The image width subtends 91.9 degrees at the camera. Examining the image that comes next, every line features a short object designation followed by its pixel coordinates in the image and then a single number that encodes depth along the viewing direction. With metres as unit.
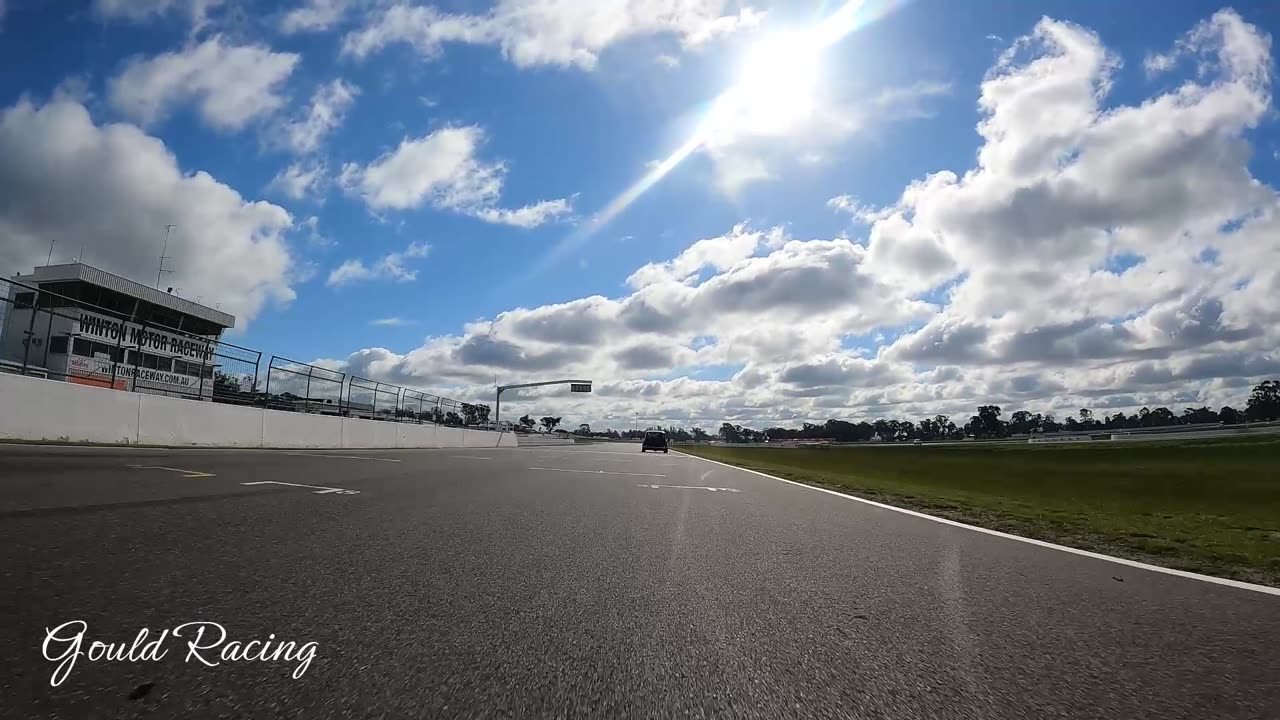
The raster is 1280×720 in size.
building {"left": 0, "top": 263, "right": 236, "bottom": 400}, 16.27
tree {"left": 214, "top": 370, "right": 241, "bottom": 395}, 23.23
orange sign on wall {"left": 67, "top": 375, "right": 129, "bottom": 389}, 19.19
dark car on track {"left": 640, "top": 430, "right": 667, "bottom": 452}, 60.72
